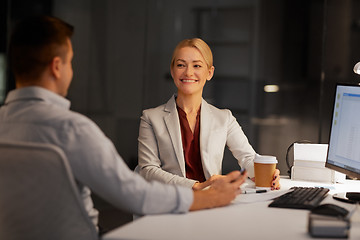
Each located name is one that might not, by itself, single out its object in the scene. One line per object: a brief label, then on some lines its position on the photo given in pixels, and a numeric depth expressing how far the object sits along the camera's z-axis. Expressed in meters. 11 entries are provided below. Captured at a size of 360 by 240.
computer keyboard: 2.59
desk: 2.26
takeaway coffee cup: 2.93
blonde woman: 3.27
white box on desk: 3.15
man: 2.31
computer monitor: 2.71
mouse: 2.43
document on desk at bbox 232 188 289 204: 2.66
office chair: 2.28
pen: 2.77
